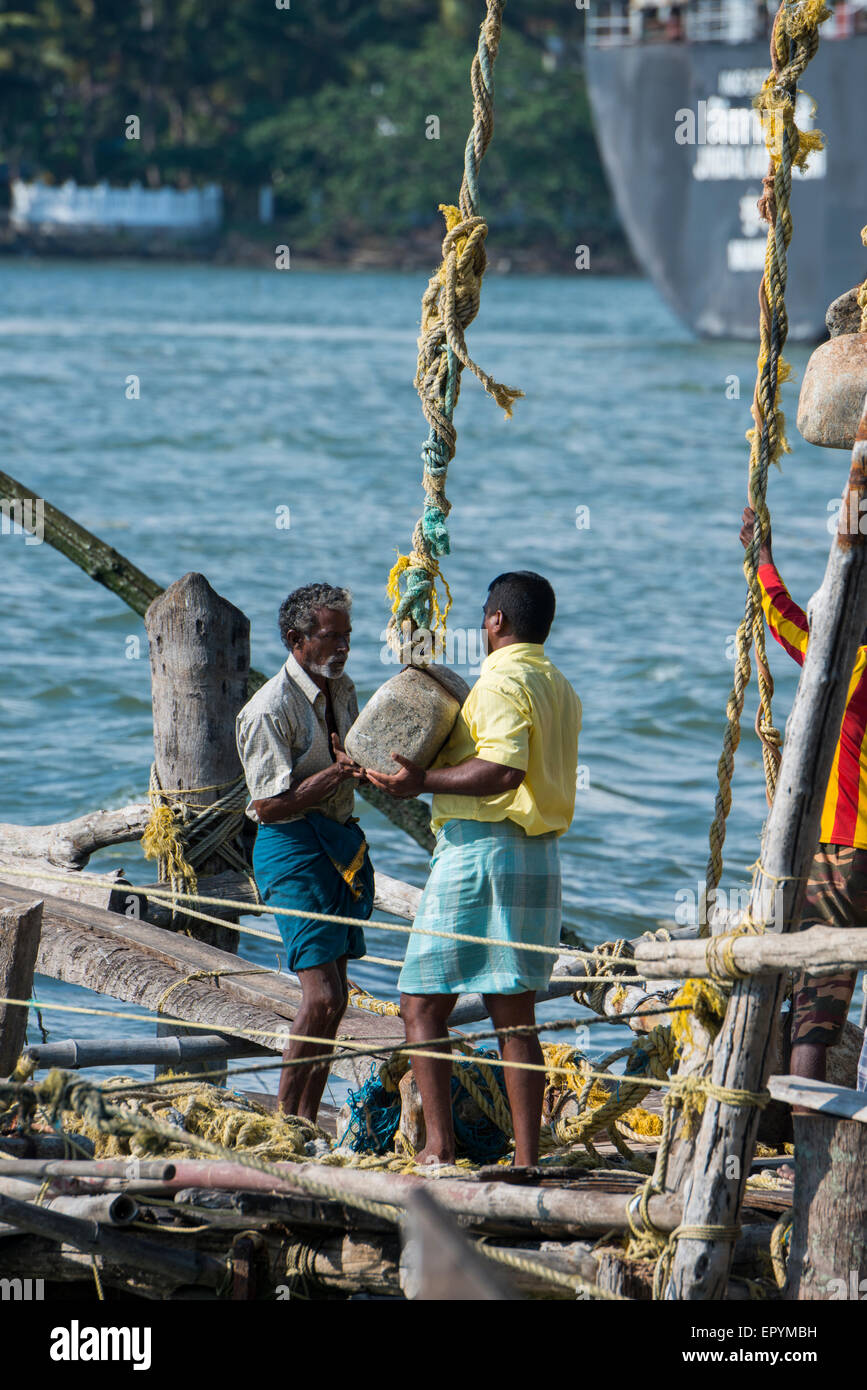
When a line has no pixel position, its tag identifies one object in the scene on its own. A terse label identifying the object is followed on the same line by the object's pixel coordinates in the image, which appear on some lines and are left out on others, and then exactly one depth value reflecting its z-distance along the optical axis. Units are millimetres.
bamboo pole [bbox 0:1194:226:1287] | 8859
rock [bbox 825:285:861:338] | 10844
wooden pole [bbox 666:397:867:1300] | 8328
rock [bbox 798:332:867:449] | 9883
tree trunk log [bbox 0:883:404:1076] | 12453
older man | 10547
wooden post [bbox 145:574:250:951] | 14602
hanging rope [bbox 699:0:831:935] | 8969
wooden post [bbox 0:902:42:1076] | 11047
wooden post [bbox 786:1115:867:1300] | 8242
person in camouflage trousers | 10156
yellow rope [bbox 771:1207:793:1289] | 8594
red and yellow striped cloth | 10187
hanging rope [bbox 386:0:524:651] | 9961
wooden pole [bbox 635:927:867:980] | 7980
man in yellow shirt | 9727
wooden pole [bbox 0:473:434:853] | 17250
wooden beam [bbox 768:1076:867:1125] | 8203
